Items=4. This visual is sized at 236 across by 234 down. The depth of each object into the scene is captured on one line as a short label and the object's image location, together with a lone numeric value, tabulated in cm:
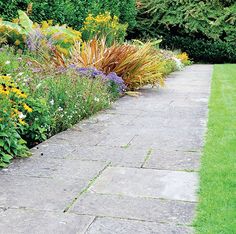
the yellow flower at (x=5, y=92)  463
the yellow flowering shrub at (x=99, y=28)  1303
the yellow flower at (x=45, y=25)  1040
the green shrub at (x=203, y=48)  2023
